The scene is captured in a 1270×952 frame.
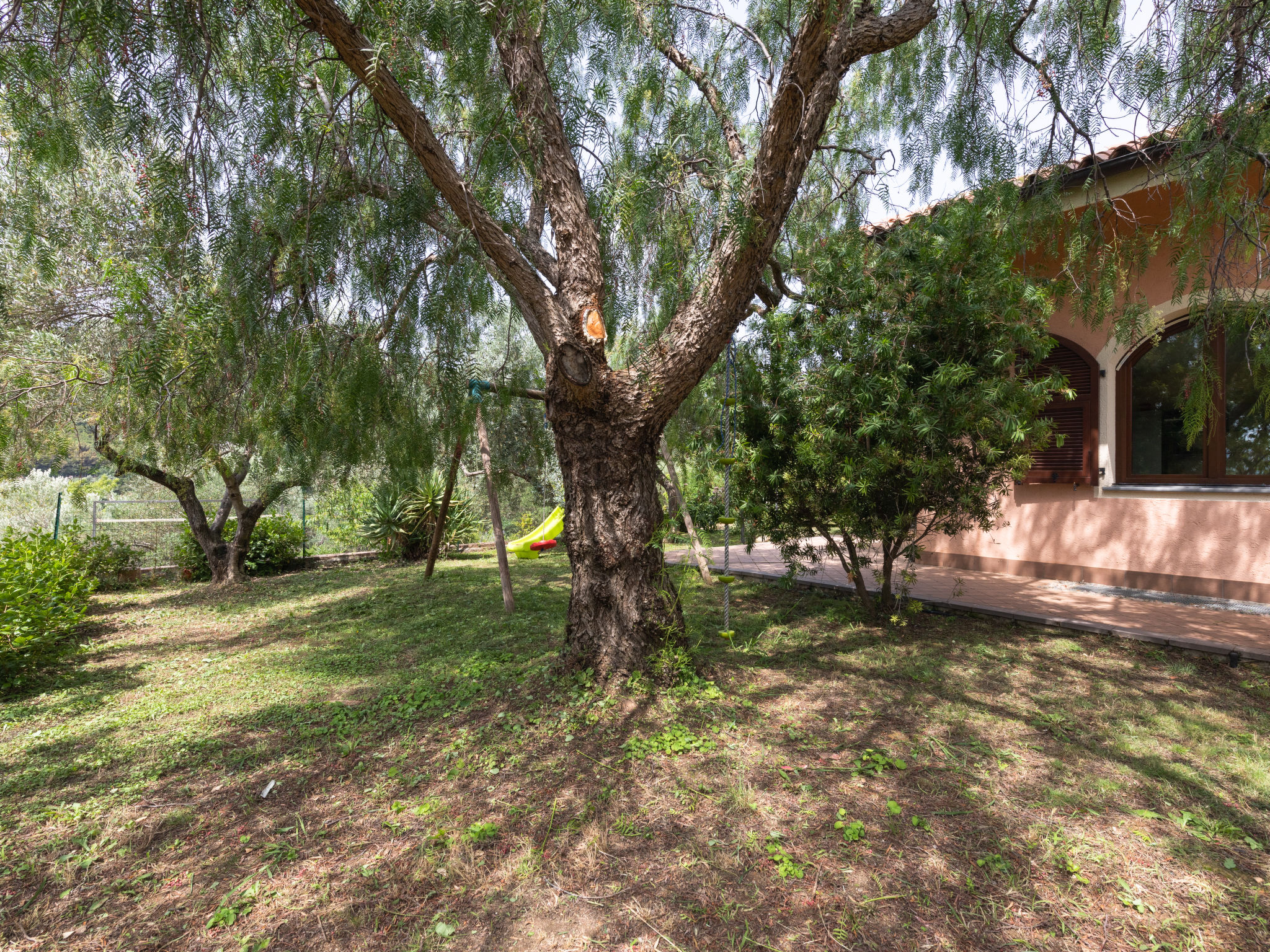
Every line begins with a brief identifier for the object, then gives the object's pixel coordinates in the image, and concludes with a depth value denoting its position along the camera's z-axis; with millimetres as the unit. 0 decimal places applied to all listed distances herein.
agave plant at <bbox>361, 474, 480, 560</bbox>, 9828
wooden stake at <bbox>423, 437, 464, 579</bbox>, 5998
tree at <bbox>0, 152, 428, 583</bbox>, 2770
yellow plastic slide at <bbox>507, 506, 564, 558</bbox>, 10320
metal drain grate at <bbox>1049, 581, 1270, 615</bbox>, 4922
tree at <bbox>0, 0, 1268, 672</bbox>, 2672
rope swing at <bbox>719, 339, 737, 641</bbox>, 3617
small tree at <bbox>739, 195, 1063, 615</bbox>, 3807
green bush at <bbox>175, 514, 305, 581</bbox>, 8734
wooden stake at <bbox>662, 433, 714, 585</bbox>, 4748
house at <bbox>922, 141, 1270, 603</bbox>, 5094
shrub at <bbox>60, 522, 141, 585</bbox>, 7824
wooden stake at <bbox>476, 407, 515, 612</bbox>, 5438
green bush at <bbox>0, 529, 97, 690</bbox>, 3994
